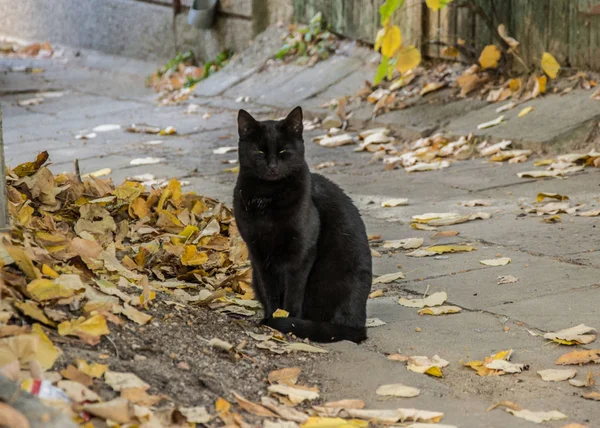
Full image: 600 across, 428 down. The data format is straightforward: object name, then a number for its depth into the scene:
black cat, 7.21
